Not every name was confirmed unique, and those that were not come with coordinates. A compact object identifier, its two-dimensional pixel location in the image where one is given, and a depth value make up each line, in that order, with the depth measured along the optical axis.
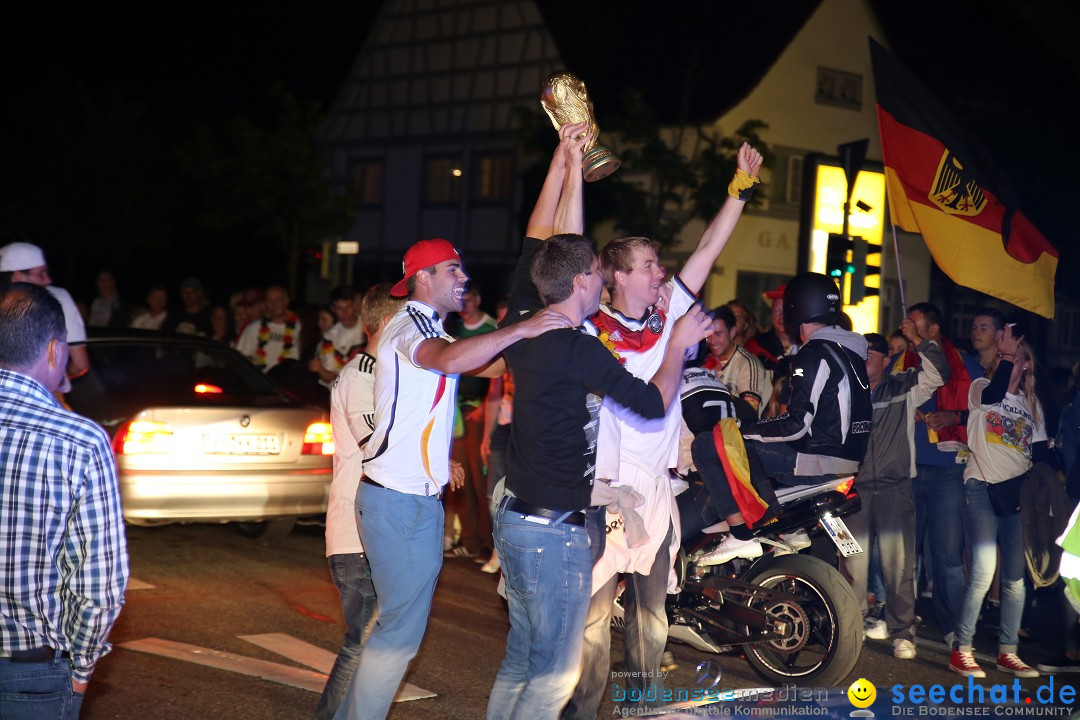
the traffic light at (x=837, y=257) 12.74
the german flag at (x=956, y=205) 7.99
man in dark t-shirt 4.19
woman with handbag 7.10
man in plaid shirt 3.06
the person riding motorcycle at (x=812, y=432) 6.32
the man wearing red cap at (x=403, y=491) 4.50
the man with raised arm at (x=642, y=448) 4.92
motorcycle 6.04
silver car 8.74
